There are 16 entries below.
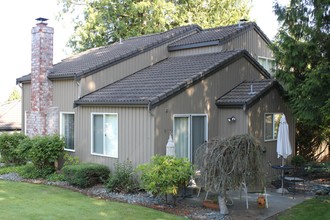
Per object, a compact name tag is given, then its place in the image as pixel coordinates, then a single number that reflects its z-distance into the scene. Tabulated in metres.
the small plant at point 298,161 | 14.85
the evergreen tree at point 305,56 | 11.27
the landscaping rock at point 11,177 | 13.48
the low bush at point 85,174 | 11.72
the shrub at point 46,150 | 13.41
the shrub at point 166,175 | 9.30
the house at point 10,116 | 26.23
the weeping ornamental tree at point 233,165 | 8.47
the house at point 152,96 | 11.62
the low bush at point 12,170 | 14.46
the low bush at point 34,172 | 13.60
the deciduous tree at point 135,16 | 30.92
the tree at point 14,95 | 53.06
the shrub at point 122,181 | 11.07
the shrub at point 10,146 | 15.97
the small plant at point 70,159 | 13.69
